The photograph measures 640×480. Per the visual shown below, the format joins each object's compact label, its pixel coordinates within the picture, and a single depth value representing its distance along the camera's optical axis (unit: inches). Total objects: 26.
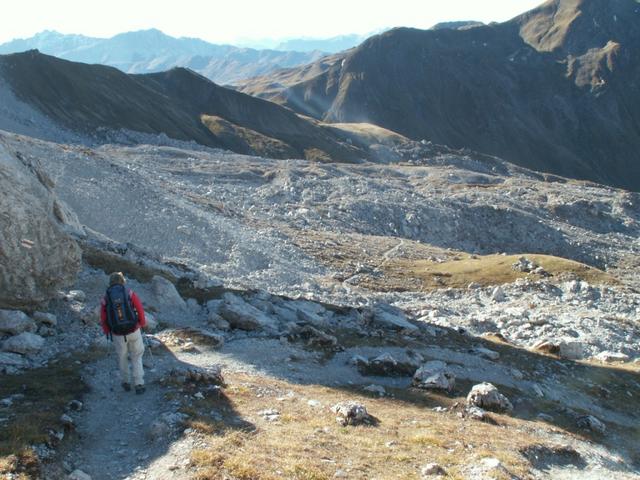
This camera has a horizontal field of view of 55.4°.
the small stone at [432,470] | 426.3
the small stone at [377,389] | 657.6
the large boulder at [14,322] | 628.4
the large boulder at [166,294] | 866.1
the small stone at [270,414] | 497.0
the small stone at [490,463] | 448.9
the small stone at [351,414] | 517.0
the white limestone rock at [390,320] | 1004.6
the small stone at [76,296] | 752.3
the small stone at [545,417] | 670.5
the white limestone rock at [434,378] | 688.4
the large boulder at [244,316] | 832.9
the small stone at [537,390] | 774.9
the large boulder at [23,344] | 608.1
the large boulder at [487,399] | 647.1
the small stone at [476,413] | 601.5
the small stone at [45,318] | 678.5
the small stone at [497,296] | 1542.8
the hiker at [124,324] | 522.0
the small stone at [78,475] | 373.7
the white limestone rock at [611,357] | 1053.8
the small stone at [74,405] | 482.5
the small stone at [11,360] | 575.2
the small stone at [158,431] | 436.8
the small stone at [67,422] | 442.6
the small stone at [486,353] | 904.9
